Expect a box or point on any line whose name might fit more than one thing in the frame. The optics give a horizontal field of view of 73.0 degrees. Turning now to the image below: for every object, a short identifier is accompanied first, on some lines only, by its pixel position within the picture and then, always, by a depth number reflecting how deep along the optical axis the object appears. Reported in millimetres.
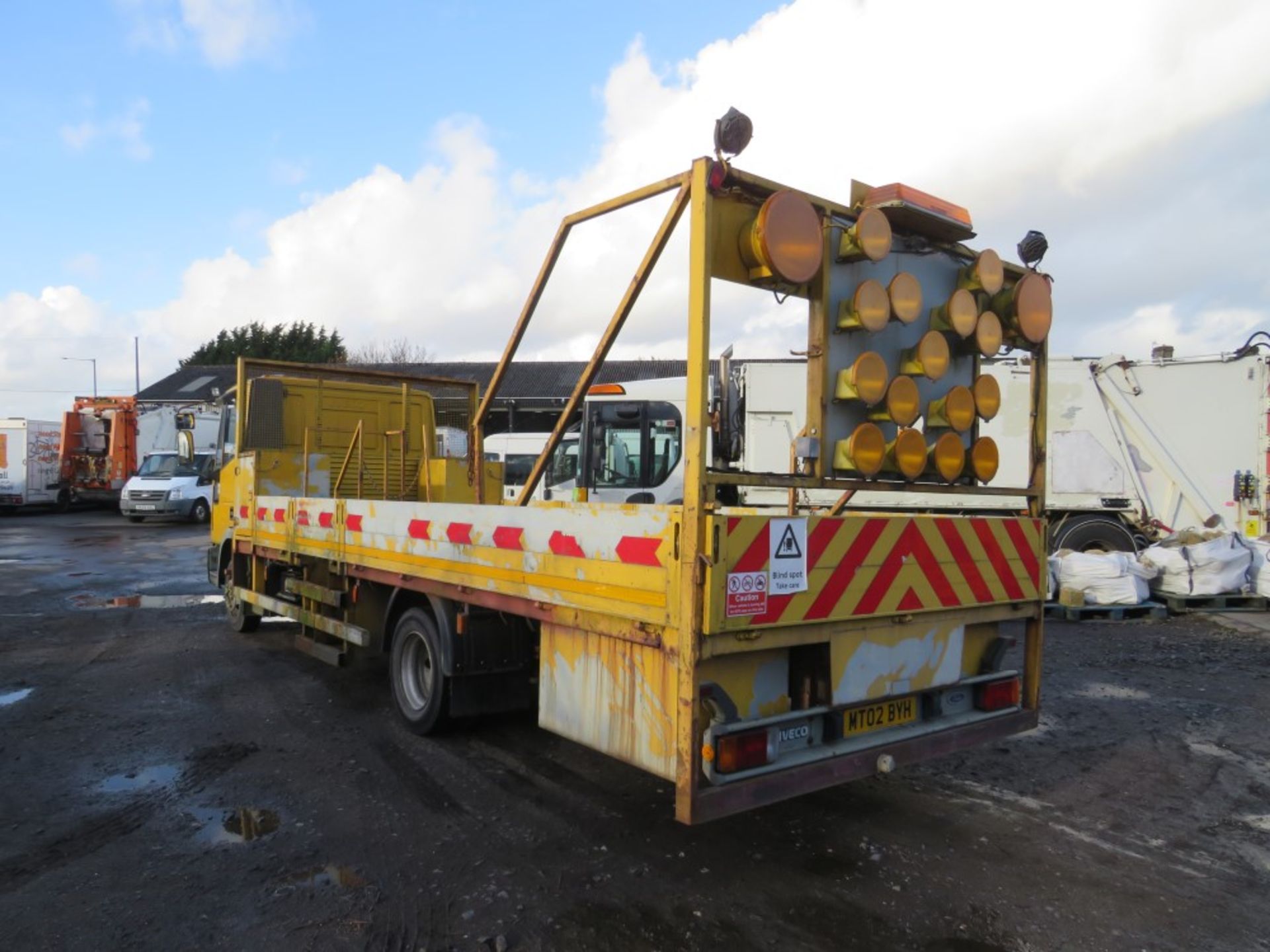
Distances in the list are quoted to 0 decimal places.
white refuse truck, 11188
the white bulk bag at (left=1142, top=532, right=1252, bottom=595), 9969
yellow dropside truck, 3139
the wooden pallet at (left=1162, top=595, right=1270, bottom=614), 10031
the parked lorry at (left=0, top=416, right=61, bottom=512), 26438
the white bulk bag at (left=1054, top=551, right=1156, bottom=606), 9953
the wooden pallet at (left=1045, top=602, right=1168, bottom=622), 9938
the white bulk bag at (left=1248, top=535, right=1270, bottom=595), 9969
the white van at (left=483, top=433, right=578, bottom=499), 10430
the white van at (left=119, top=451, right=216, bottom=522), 23000
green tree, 47812
